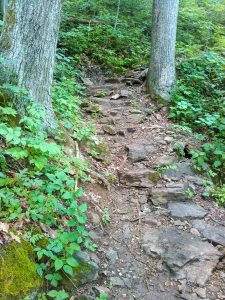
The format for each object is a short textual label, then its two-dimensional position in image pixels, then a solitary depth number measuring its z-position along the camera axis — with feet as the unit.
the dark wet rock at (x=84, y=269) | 10.00
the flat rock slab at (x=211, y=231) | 13.14
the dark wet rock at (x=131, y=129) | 20.93
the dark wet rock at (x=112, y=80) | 28.68
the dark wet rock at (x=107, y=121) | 21.50
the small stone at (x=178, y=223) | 13.93
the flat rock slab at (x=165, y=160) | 17.54
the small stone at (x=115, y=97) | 25.35
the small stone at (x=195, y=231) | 13.44
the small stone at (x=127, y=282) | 10.88
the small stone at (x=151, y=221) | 13.92
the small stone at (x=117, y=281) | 10.76
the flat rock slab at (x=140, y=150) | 18.16
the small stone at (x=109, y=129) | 20.39
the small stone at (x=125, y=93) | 25.55
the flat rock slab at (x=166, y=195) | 15.24
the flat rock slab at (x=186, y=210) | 14.38
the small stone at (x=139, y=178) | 16.40
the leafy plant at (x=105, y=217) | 13.25
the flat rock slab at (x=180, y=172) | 16.96
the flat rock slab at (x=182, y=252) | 11.44
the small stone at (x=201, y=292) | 10.66
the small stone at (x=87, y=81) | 27.47
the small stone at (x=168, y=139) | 19.42
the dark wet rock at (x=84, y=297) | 9.47
